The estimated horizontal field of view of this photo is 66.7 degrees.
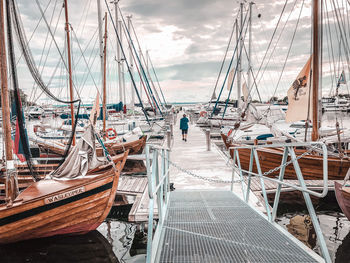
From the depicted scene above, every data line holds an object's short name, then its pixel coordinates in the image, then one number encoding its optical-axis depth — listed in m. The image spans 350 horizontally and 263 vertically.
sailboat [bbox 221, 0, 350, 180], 8.31
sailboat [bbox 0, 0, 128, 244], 5.37
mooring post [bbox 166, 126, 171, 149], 13.56
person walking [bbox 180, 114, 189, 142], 15.51
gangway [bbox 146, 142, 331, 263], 3.18
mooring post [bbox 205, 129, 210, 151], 13.22
